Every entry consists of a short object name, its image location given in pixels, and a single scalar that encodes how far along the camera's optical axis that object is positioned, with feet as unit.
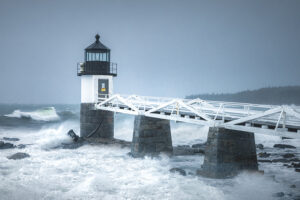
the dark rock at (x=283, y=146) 74.08
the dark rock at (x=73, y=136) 74.90
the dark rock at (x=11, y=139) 82.70
